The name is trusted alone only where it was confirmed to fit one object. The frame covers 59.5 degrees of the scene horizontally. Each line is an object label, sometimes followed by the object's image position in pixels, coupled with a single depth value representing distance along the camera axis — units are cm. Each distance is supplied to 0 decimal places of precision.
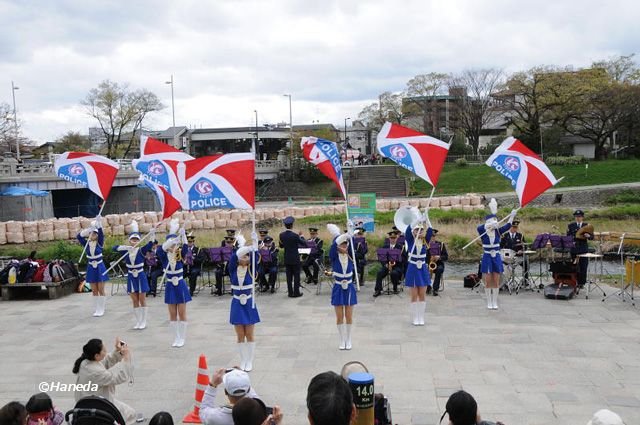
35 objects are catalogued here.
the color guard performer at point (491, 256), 1245
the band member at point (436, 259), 1446
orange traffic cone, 707
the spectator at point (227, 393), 468
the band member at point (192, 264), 1548
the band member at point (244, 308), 902
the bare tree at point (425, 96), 6044
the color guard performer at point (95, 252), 1294
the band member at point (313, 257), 1608
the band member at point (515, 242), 1466
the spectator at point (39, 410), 495
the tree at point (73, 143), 6444
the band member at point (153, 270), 1555
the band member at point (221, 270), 1522
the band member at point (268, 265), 1532
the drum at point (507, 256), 1425
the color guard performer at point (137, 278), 1173
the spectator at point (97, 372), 575
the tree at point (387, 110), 6094
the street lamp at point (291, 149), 5904
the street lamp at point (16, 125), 4627
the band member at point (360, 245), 1505
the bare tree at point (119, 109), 5584
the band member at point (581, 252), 1401
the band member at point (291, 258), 1483
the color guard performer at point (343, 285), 989
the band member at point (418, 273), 1138
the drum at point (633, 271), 1286
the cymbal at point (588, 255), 1320
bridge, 3806
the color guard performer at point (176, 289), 1050
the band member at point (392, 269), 1441
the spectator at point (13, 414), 434
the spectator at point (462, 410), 405
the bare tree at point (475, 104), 5850
